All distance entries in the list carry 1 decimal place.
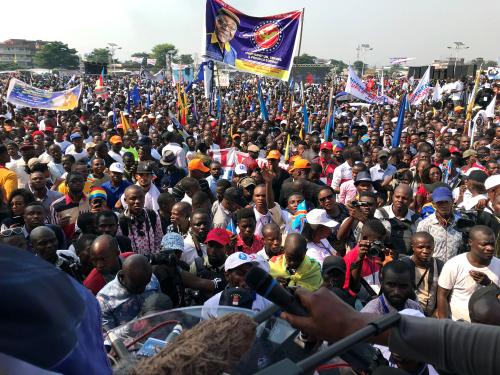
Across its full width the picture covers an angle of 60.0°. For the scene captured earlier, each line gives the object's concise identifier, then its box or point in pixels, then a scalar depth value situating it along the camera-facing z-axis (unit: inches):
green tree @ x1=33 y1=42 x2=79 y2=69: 3567.9
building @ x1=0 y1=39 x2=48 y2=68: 4547.2
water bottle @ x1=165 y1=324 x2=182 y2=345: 58.2
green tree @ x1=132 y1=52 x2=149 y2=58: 5789.4
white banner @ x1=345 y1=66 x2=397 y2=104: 566.3
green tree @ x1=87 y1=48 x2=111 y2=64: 3878.9
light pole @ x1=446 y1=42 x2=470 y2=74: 2250.0
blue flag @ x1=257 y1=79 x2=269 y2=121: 487.8
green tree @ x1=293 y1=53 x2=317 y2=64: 4573.3
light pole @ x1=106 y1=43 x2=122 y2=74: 2014.4
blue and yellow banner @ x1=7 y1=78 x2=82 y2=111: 445.4
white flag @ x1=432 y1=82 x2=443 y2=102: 670.5
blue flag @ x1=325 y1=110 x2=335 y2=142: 415.8
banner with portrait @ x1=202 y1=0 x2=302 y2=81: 312.2
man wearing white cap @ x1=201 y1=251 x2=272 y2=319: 105.8
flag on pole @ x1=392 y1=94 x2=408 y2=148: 367.2
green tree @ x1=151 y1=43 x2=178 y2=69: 4966.5
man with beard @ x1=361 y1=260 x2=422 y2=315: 119.9
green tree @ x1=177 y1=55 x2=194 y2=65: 4225.9
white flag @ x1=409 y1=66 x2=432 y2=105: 592.4
